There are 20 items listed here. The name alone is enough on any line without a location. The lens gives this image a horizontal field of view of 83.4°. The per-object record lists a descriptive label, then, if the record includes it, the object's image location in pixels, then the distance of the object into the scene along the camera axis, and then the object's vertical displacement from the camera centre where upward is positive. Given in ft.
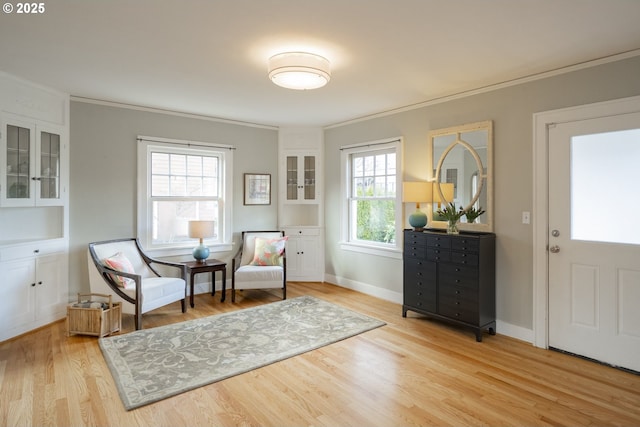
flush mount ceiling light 9.37 +3.86
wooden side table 14.69 -2.20
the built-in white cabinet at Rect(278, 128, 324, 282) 18.98 +1.26
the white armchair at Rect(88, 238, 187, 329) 12.16 -2.37
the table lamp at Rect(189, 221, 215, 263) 15.47 -0.80
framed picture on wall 18.24 +1.35
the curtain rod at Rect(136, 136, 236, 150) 15.16 +3.23
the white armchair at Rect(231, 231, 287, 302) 15.35 -2.20
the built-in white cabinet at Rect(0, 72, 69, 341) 11.31 +0.31
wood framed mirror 12.27 +1.62
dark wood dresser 11.50 -2.12
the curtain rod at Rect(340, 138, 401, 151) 15.48 +3.26
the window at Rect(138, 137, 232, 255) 15.38 +1.05
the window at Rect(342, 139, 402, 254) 15.81 +0.85
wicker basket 11.33 -3.37
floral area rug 8.66 -3.91
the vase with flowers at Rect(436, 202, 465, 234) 12.41 -0.08
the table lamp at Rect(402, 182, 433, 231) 13.34 +0.70
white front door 9.36 -0.65
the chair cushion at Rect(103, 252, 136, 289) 12.42 -1.84
